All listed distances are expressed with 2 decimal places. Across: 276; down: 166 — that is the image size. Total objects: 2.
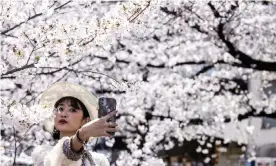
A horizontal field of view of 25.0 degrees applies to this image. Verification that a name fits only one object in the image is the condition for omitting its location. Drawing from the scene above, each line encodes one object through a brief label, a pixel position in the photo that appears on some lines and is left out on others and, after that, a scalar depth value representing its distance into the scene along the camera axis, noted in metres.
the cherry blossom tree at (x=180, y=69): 10.22
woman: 2.89
